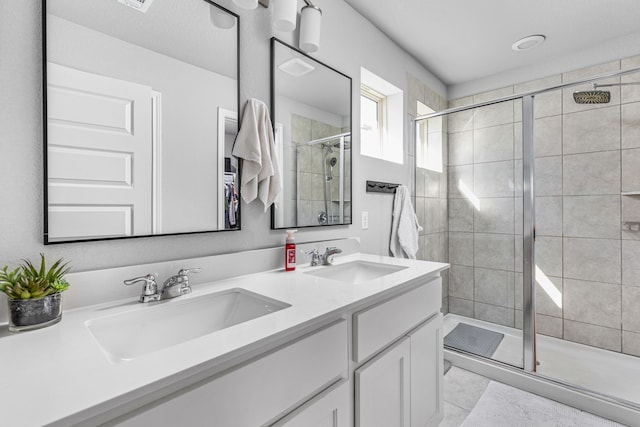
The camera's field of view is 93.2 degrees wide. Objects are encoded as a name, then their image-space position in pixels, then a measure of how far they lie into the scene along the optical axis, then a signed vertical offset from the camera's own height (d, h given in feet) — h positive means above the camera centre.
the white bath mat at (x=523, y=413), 5.24 -3.62
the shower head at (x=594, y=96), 7.21 +2.84
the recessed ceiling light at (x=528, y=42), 7.28 +4.26
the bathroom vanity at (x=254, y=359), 1.63 -1.03
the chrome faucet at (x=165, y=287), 2.97 -0.74
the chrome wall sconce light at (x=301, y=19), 4.09 +2.79
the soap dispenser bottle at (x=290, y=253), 4.43 -0.58
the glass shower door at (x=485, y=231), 7.11 -0.42
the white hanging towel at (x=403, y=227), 7.14 -0.31
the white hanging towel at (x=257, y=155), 4.04 +0.80
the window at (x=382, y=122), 7.61 +2.40
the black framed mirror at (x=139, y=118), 2.78 +1.03
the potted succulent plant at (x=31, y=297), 2.26 -0.63
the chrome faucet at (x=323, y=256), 4.84 -0.68
